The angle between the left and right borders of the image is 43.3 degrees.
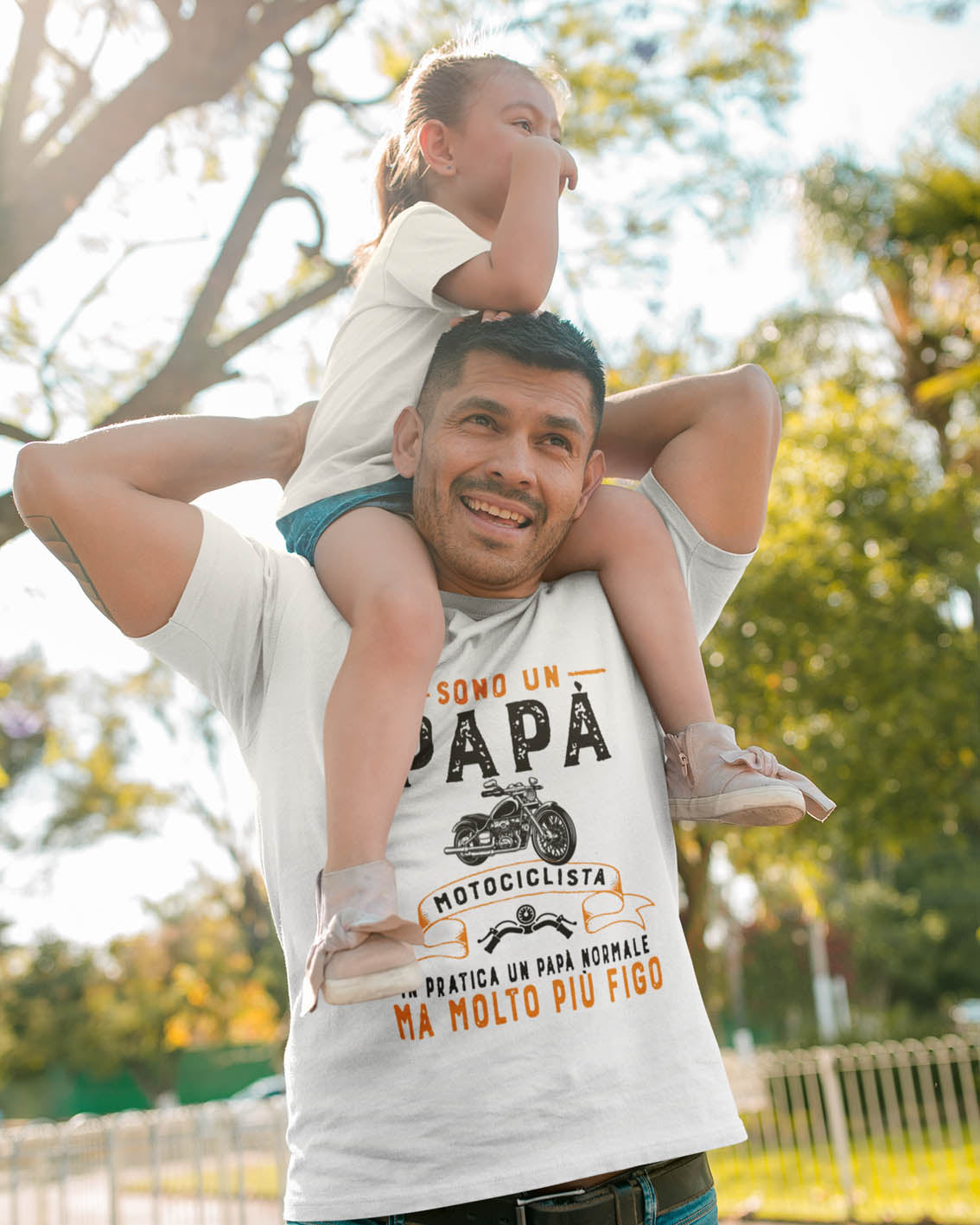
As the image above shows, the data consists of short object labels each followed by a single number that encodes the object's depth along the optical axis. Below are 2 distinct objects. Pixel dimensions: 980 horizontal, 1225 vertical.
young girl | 1.61
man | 1.57
